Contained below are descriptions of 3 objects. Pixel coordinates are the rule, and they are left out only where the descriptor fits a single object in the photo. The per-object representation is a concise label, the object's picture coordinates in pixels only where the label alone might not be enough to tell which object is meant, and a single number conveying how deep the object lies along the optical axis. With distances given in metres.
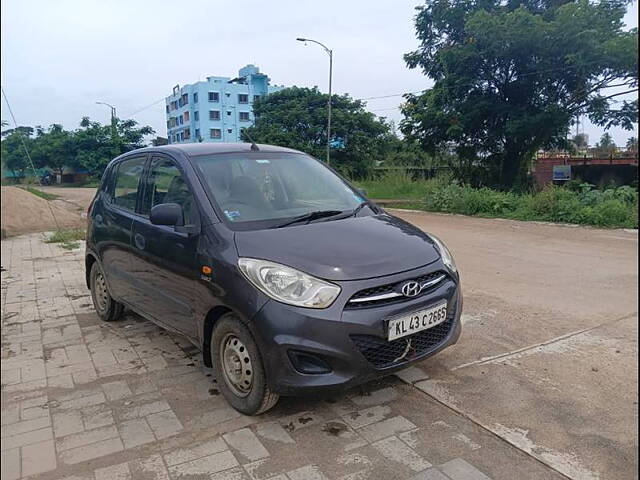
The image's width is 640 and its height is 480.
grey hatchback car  2.76
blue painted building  43.03
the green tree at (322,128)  33.09
